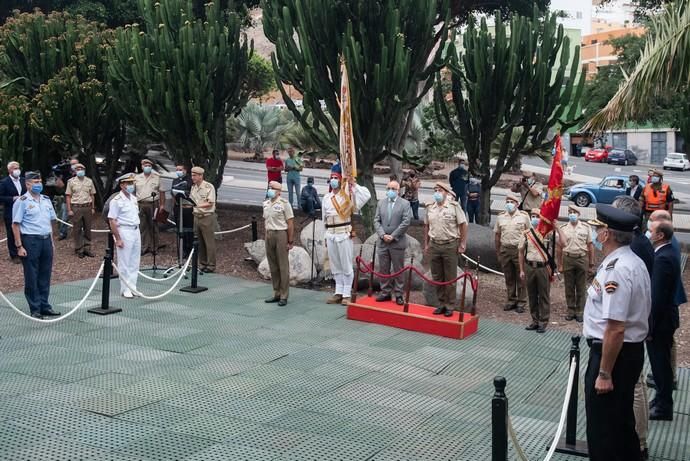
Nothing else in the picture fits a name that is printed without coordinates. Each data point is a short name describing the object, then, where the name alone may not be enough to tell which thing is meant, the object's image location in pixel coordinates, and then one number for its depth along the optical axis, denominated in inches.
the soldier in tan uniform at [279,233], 404.5
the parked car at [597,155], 2005.4
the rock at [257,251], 502.6
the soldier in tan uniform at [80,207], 516.1
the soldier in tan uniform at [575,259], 385.4
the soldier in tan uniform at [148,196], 516.4
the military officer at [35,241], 346.3
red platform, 347.6
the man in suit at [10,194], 467.8
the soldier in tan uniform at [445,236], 378.9
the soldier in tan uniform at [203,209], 472.1
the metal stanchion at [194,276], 426.6
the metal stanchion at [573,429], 217.0
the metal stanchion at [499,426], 168.1
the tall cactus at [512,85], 535.2
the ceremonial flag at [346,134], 422.9
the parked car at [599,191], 1027.9
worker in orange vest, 570.9
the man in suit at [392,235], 388.8
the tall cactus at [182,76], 552.1
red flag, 348.5
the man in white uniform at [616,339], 171.9
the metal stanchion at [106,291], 370.0
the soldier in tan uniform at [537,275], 363.9
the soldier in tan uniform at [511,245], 403.5
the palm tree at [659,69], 366.0
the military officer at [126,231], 396.7
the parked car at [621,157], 1972.2
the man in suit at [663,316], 232.2
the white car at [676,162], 1791.3
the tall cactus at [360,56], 501.0
